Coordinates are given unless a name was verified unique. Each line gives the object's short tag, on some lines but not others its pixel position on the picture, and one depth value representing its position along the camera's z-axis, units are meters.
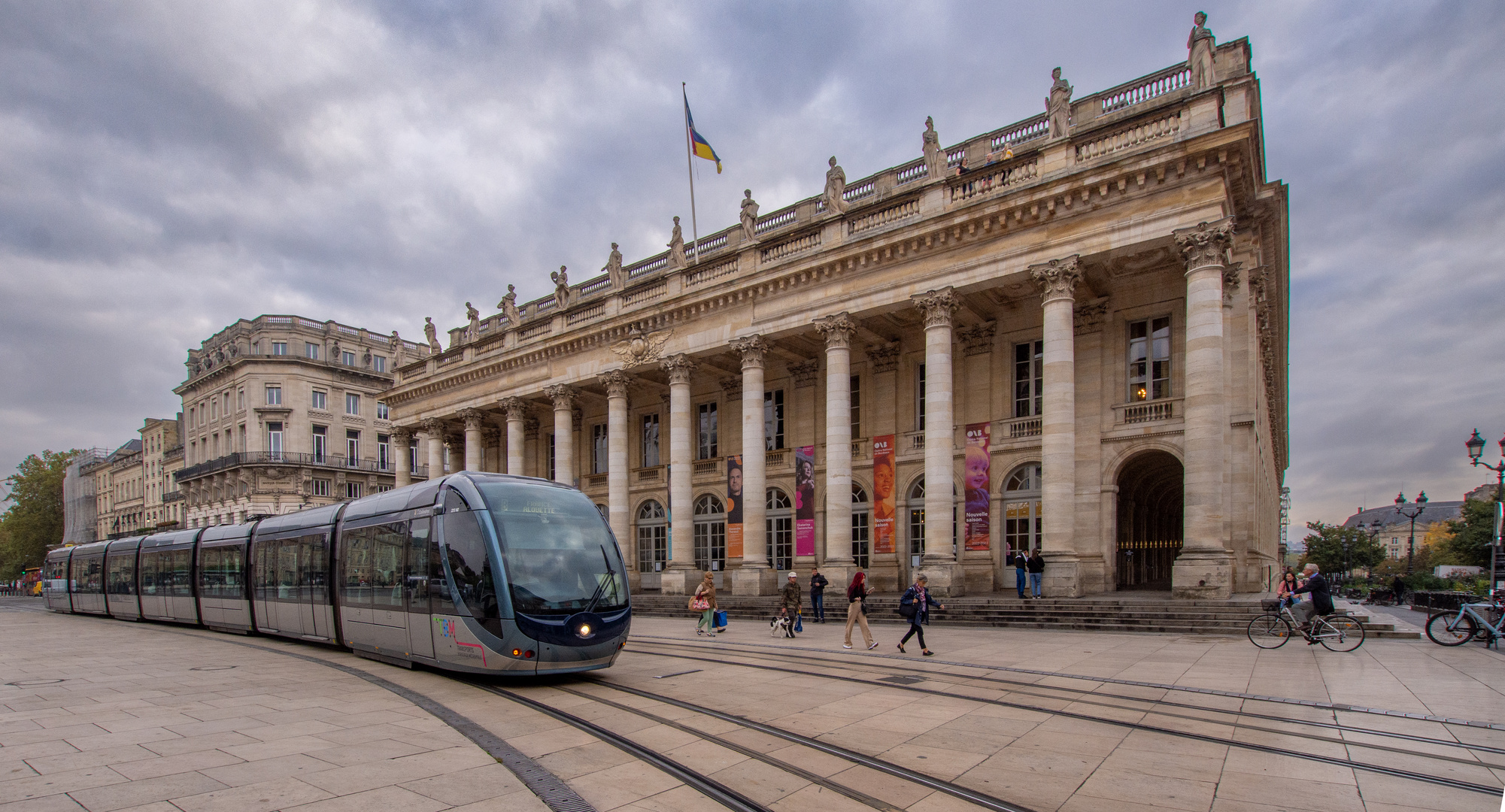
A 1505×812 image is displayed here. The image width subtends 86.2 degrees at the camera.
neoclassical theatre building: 19.77
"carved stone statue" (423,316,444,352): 43.25
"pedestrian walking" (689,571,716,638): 18.81
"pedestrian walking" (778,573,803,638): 17.80
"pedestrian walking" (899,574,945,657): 13.76
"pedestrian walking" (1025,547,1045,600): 20.81
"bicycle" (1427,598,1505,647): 13.58
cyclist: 13.22
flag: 31.16
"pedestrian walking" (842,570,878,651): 15.12
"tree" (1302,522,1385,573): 80.31
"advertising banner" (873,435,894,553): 26.14
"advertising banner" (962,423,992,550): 23.06
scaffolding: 69.94
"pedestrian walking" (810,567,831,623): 21.27
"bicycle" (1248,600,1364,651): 13.40
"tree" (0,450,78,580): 80.62
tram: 10.46
